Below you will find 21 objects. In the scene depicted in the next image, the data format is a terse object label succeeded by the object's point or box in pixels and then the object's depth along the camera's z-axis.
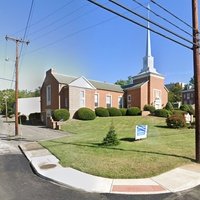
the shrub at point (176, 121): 23.60
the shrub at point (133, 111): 37.72
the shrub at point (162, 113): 35.16
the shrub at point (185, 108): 38.38
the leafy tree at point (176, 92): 82.18
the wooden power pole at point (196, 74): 10.19
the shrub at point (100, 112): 35.03
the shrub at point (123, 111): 38.28
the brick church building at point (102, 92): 32.69
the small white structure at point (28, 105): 62.38
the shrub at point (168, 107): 39.07
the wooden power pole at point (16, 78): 22.03
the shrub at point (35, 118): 39.17
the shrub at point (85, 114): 31.33
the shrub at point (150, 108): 38.66
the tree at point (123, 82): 84.26
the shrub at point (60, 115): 29.20
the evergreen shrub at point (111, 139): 13.52
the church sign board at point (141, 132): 15.28
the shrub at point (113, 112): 36.66
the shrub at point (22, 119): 38.03
